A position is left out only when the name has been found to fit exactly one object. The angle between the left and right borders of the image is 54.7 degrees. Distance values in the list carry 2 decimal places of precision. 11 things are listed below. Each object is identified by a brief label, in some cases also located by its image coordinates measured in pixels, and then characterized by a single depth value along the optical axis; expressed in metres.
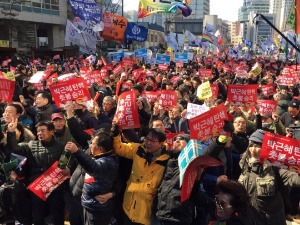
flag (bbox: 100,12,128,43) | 13.15
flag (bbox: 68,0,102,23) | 9.93
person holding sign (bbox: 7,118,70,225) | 3.25
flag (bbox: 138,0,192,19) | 14.96
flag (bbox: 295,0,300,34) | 5.75
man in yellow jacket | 2.86
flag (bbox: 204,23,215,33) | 23.30
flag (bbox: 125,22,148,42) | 14.47
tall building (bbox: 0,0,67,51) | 26.88
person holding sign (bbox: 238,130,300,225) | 2.70
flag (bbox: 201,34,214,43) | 23.13
